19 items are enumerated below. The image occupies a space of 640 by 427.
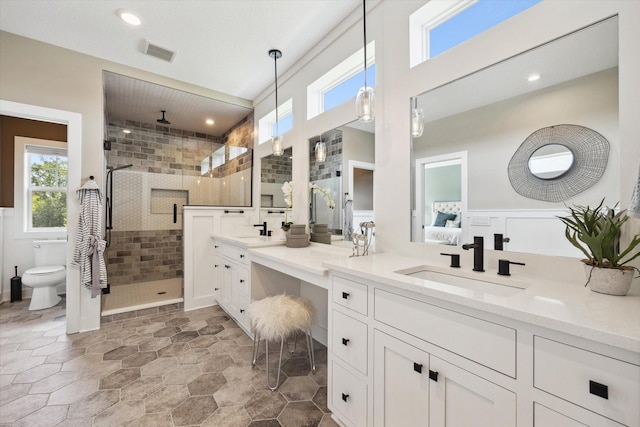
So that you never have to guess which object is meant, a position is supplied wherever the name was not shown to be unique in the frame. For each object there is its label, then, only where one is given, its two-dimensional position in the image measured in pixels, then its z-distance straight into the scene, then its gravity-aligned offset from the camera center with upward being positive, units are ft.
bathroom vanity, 2.33 -1.53
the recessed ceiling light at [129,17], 7.33 +5.46
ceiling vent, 8.72 +5.43
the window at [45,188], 12.45 +1.16
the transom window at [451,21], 4.58 +3.67
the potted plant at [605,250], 3.14 -0.46
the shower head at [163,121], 14.43 +4.99
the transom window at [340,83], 7.11 +3.94
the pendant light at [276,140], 9.12 +2.60
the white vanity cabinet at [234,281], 8.63 -2.44
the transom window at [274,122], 10.41 +3.83
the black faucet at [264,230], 11.28 -0.75
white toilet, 10.62 -2.43
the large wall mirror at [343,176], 6.91 +1.05
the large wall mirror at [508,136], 3.66 +1.31
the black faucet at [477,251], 4.57 -0.66
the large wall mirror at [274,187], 10.31 +1.07
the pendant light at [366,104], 5.62 +2.28
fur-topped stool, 6.01 -2.45
